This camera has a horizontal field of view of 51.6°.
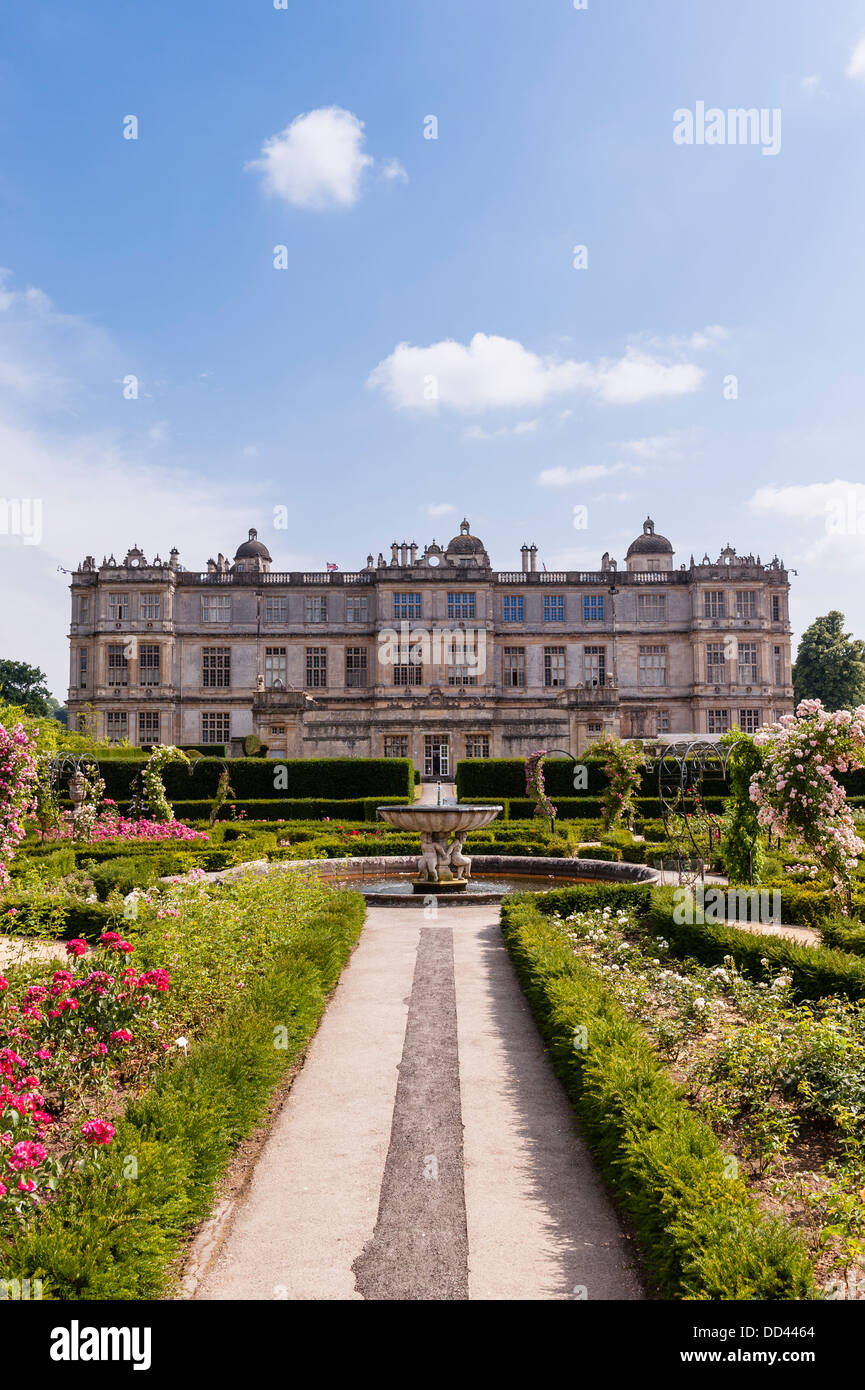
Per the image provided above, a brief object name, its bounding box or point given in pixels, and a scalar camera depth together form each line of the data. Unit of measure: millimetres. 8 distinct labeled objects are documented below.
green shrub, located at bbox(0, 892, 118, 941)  9852
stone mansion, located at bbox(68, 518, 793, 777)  46031
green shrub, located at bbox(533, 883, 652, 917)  11463
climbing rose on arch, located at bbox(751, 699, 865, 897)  10938
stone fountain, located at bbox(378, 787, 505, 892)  14008
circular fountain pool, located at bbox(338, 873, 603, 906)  13953
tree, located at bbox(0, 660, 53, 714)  68938
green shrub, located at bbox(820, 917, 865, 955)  8569
